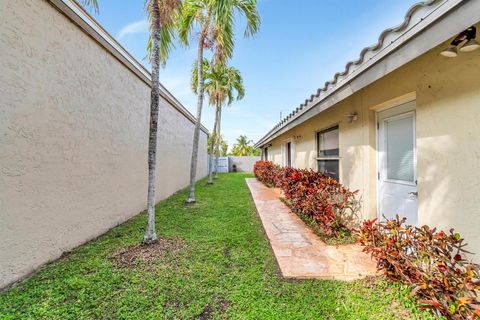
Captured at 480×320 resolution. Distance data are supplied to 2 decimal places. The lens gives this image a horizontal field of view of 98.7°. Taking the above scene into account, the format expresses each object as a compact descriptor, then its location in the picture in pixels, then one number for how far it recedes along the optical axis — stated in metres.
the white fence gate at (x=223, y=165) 25.73
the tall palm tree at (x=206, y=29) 6.62
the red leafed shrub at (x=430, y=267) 1.83
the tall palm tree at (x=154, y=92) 3.96
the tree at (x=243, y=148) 42.22
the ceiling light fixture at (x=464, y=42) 1.99
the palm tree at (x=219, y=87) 12.99
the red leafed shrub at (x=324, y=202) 4.34
